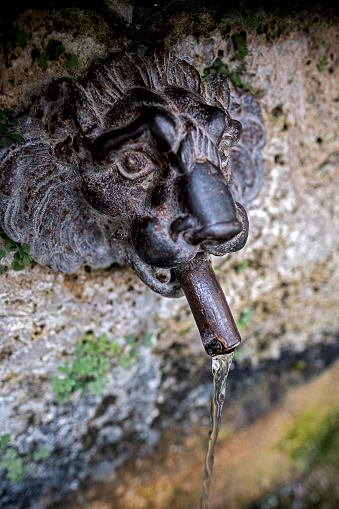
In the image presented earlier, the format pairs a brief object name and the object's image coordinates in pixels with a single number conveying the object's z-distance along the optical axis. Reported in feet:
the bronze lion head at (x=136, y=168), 1.38
